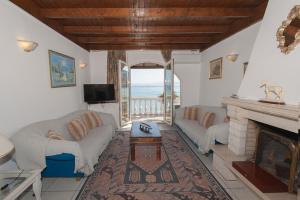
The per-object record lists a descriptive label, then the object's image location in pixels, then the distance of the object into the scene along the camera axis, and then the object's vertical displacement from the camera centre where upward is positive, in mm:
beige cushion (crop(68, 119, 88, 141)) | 3449 -859
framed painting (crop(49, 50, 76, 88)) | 3506 +305
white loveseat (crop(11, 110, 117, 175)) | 2408 -876
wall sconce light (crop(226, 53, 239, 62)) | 3762 +601
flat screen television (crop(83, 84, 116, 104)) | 5293 -258
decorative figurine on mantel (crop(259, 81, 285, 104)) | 1969 -85
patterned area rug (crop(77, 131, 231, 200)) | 2461 -1458
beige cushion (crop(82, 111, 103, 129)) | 4238 -838
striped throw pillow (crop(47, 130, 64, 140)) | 2712 -766
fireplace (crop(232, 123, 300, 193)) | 1848 -889
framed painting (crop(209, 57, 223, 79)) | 4703 +466
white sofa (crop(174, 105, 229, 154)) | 3389 -981
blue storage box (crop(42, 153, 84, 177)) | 2574 -1173
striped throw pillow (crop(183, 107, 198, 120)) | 5244 -803
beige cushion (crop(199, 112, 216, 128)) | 4375 -811
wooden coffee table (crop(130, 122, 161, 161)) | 3383 -999
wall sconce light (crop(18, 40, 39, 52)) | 2543 +548
